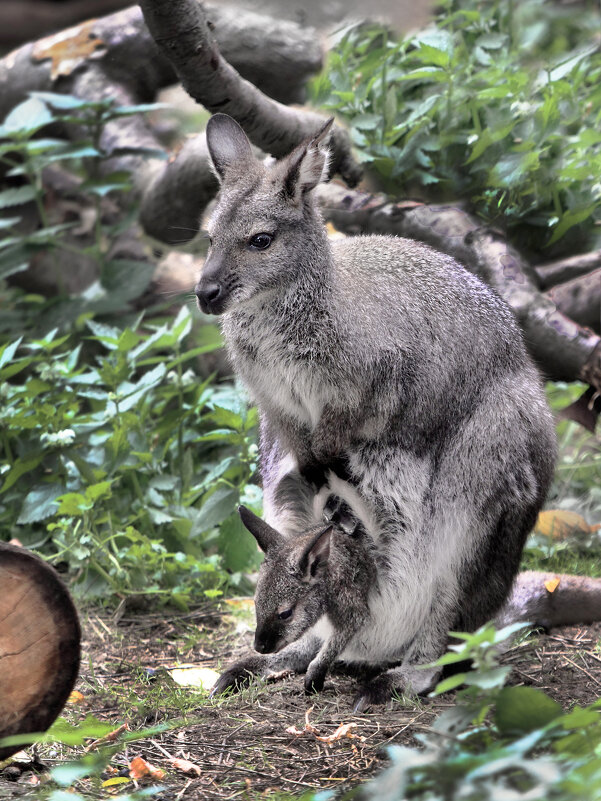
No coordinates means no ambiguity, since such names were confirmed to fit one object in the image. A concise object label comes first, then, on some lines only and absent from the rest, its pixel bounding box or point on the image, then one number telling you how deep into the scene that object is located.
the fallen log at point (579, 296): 11.39
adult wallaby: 8.16
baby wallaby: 8.06
